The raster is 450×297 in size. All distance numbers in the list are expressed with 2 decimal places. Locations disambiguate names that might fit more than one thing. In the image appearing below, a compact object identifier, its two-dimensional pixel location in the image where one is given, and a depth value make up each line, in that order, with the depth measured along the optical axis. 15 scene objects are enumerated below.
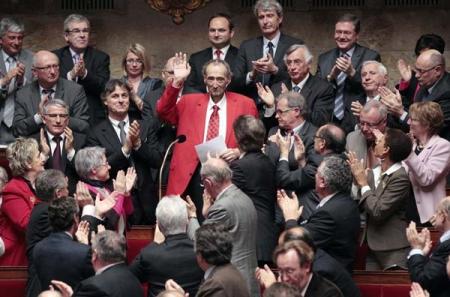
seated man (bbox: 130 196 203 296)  12.39
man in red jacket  15.06
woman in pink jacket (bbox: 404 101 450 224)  14.20
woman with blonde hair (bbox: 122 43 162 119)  16.30
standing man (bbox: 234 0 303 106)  16.02
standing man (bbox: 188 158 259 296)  12.89
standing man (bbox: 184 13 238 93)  16.34
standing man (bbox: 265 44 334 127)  15.43
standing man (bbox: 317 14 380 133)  15.84
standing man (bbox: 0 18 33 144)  16.09
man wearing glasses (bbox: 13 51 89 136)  15.67
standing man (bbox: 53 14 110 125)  16.28
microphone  14.68
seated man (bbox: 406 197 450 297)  12.33
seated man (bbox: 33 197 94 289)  12.53
